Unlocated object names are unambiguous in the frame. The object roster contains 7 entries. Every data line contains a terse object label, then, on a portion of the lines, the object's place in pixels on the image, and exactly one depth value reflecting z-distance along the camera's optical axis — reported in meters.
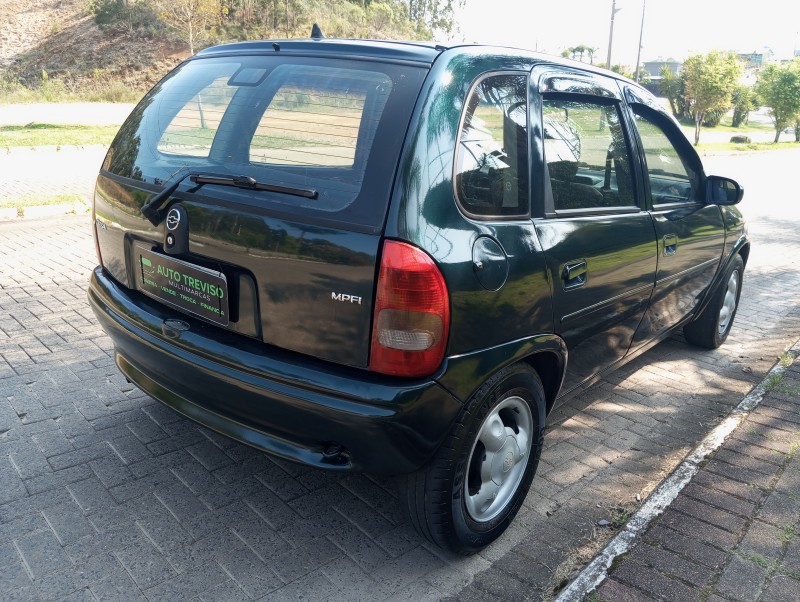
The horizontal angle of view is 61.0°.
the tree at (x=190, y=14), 27.66
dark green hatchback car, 2.27
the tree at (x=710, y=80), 29.41
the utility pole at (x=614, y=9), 28.39
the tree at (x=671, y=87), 48.55
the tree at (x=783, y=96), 38.06
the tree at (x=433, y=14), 57.31
